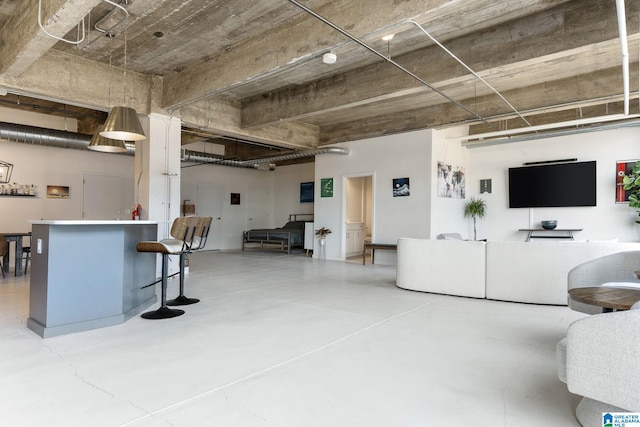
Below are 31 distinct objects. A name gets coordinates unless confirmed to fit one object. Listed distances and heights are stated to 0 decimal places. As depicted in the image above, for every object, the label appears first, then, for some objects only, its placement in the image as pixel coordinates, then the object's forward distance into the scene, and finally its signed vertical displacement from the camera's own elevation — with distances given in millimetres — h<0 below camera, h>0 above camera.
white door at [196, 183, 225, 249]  11711 +348
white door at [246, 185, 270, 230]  13133 +347
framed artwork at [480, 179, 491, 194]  9109 +859
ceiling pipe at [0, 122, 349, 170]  6988 +1566
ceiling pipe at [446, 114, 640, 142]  6367 +1774
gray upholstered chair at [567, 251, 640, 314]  3402 -439
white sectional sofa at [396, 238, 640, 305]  4469 -592
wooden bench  8164 -595
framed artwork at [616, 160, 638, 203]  7392 +955
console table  7993 -229
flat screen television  7809 +800
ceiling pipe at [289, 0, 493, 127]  3271 +1843
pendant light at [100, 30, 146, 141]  4016 +977
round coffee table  2027 -434
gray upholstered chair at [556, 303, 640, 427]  1607 -615
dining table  6469 -588
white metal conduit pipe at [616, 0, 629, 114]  2961 +1705
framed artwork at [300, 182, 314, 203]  12448 +894
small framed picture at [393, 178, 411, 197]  8258 +727
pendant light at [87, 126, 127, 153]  4820 +927
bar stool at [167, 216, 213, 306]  4223 -334
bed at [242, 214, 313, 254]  11039 -521
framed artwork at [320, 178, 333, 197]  9695 +826
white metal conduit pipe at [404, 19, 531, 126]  3519 +1865
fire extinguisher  6172 +67
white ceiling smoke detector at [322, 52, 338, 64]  4355 +1874
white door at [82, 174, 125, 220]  9070 +461
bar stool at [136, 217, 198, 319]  3834 -310
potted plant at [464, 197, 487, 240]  8992 +287
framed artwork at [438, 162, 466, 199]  8203 +901
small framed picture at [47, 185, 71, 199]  8508 +531
